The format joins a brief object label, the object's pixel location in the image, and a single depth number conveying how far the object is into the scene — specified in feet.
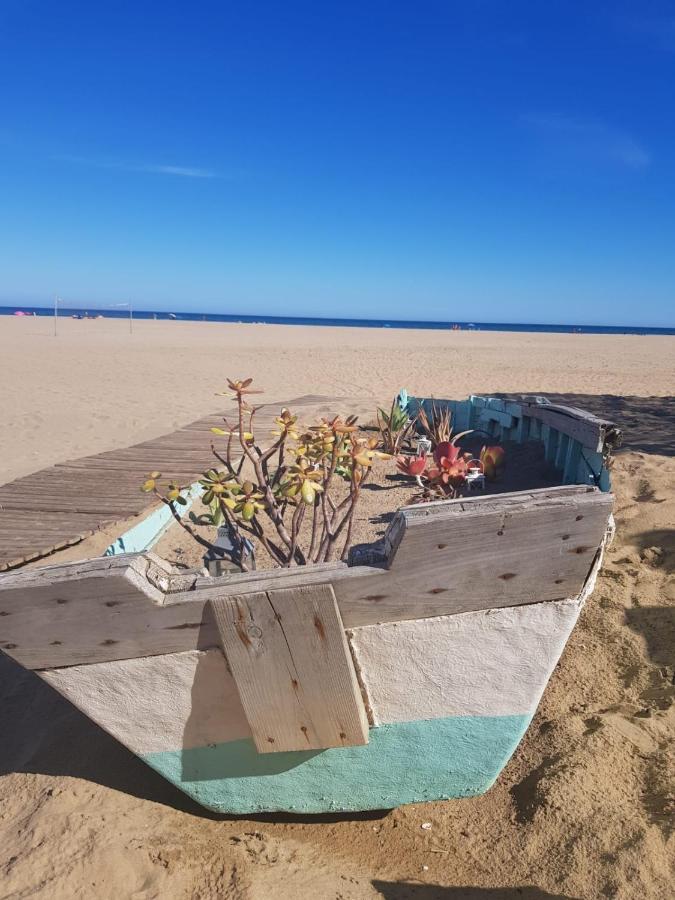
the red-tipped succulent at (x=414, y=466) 14.50
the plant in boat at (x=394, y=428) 19.16
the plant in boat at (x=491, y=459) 14.42
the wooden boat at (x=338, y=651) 5.10
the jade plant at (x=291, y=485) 7.25
